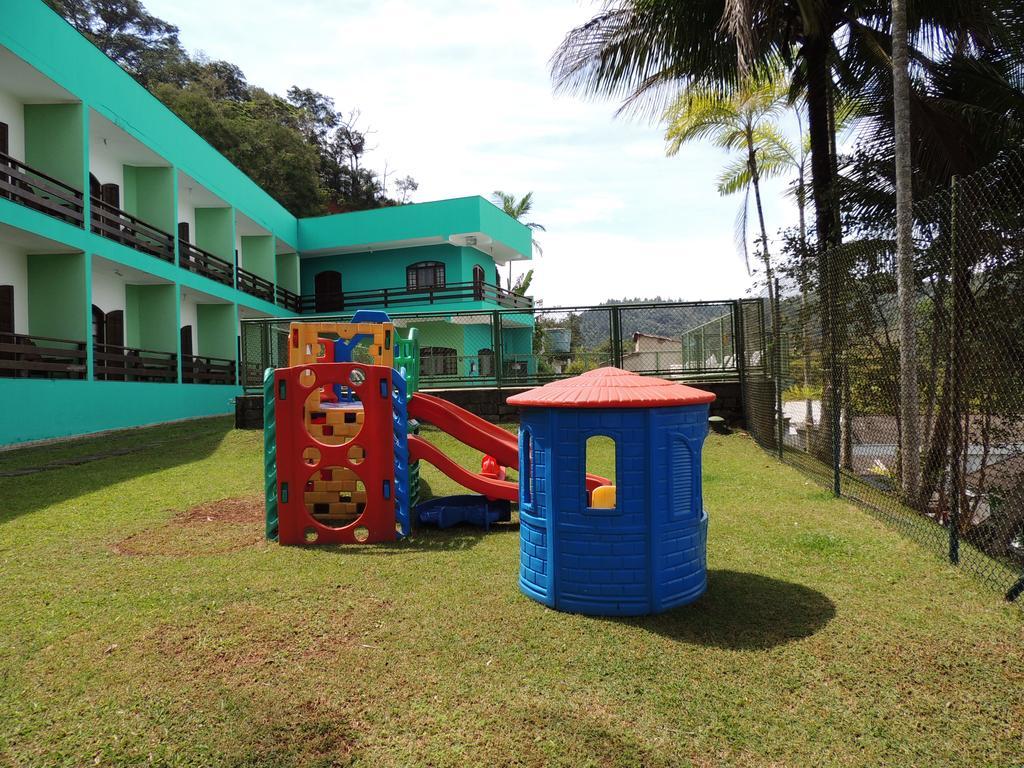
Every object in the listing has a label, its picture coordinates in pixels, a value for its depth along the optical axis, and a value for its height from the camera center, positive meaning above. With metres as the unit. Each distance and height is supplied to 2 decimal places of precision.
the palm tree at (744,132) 20.49 +7.68
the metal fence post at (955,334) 4.52 +0.19
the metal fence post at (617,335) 12.77 +0.66
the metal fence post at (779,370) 9.13 -0.06
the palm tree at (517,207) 41.78 +10.42
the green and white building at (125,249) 13.48 +3.59
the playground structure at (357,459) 5.80 -0.77
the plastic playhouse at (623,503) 3.92 -0.80
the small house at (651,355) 13.05 +0.27
